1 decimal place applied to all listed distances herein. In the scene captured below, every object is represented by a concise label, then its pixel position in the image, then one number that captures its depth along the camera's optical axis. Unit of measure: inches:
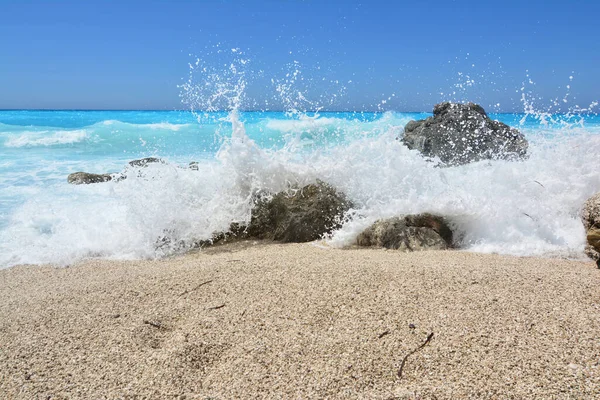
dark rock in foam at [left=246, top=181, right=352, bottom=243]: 170.1
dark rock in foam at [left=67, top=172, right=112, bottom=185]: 321.4
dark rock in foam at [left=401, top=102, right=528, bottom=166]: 343.0
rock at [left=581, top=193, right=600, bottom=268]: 124.6
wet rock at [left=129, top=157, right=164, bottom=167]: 373.1
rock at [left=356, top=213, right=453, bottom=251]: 148.3
